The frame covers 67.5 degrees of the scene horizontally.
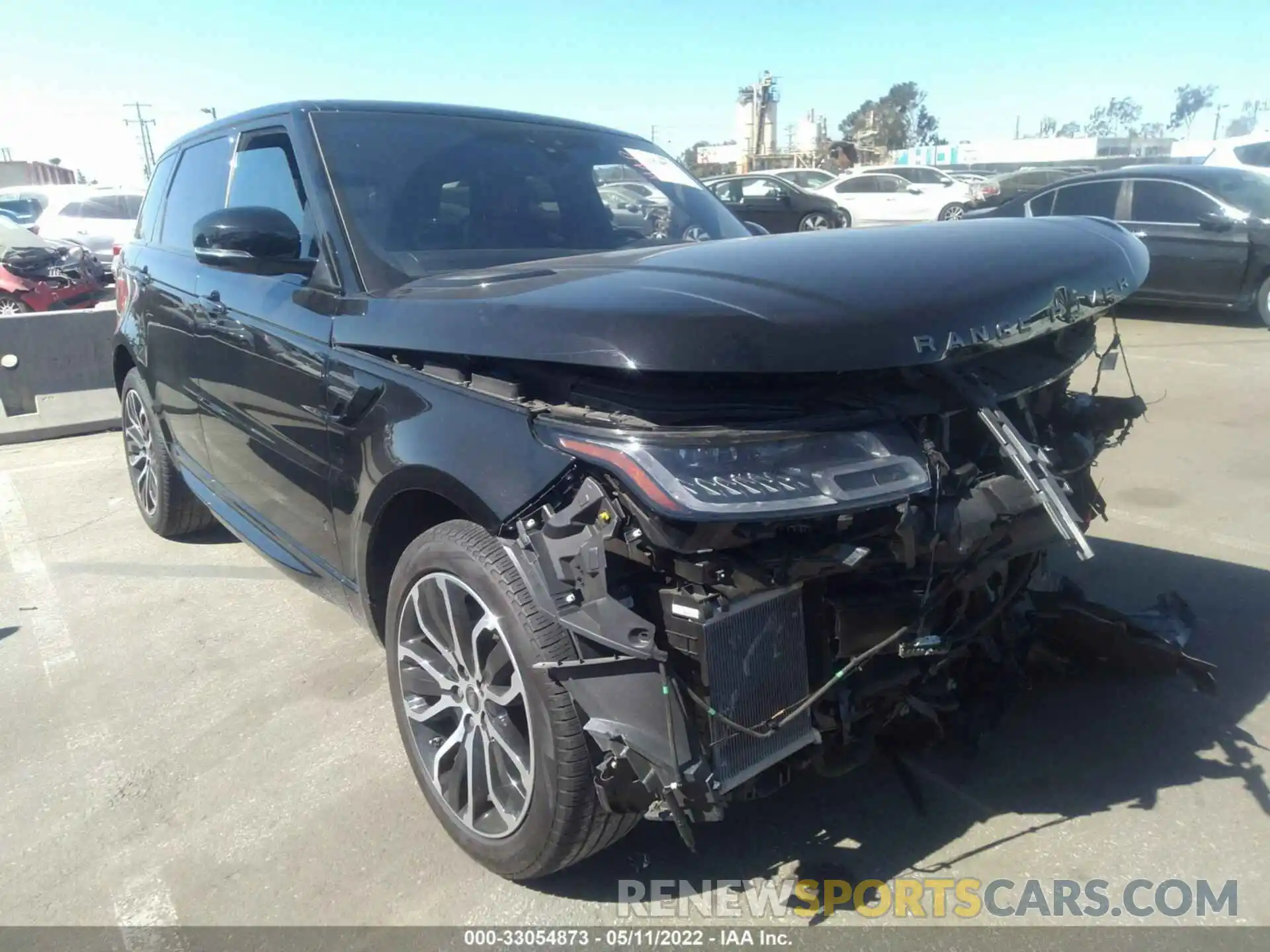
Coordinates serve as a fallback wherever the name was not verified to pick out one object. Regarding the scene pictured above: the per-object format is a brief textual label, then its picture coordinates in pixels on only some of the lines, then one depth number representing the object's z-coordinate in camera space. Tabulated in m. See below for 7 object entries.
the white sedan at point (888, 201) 21.84
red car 11.80
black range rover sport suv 1.94
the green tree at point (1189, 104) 104.00
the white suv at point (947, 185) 21.62
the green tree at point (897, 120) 88.19
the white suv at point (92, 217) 17.55
